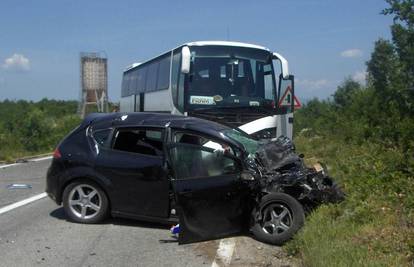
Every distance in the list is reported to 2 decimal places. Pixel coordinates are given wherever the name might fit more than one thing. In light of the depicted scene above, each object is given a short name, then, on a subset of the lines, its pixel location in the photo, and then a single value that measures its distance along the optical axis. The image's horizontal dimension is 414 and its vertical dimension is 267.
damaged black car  6.69
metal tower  46.53
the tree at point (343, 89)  43.93
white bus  13.48
